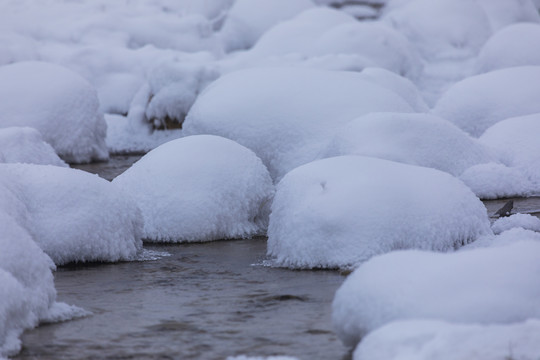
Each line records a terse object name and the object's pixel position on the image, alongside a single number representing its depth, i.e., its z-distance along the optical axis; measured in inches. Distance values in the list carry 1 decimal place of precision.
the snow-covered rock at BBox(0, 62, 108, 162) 754.3
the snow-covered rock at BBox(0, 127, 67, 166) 581.2
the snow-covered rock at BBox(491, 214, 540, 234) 464.8
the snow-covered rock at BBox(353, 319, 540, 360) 236.5
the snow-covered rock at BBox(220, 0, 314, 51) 1321.4
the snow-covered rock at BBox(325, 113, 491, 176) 526.5
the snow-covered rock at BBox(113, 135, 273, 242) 490.1
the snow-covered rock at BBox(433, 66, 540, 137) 712.9
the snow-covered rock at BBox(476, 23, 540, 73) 937.7
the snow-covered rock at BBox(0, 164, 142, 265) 425.1
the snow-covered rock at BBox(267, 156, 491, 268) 415.8
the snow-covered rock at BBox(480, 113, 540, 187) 609.6
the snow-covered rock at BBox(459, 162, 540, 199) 574.4
